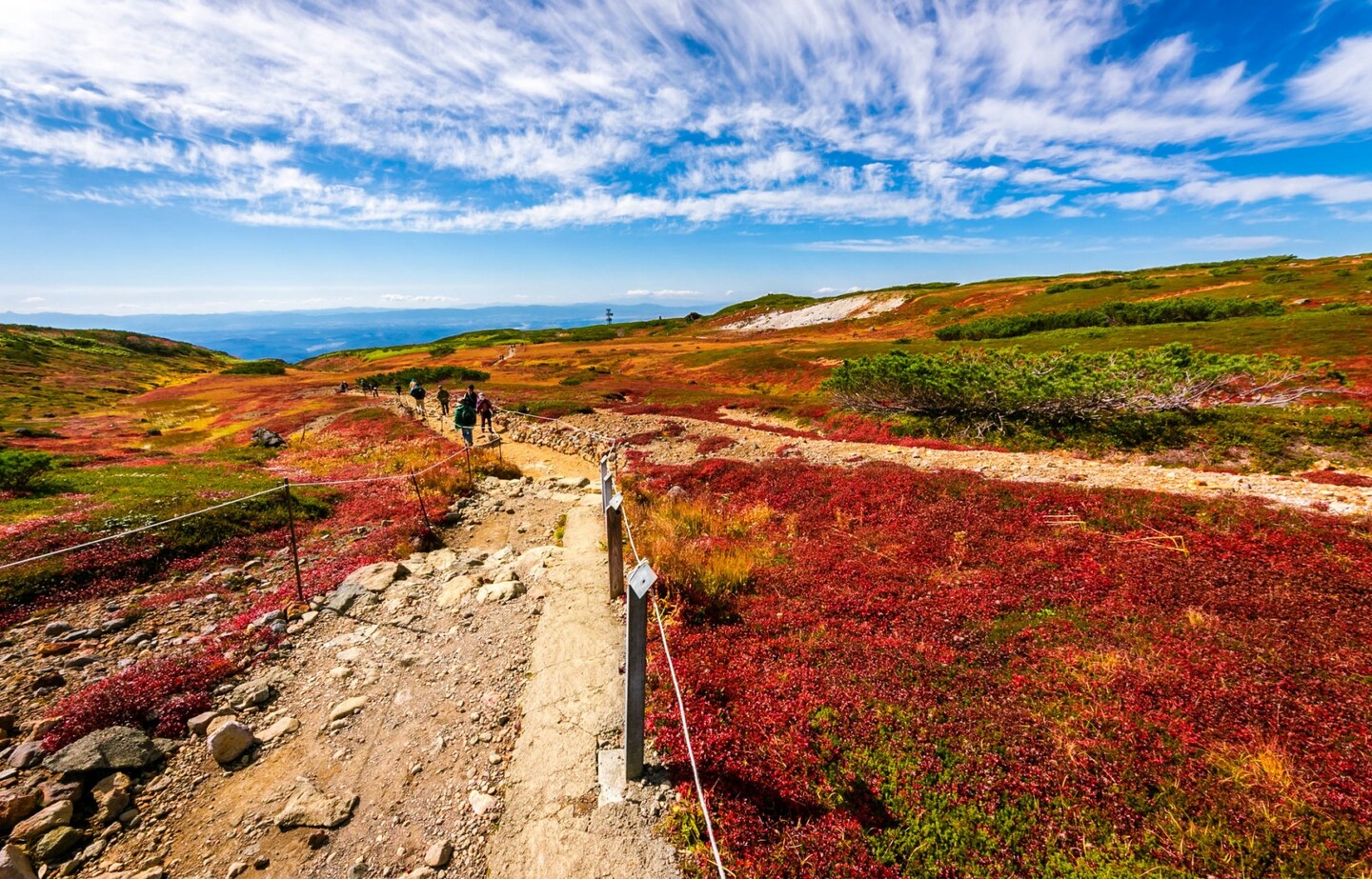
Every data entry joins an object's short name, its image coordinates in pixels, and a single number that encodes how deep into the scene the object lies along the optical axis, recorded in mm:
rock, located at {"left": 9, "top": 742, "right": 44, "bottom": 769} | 5910
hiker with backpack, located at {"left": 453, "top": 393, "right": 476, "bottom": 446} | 23562
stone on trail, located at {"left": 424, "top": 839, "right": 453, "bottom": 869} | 4973
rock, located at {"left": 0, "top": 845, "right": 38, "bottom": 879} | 4598
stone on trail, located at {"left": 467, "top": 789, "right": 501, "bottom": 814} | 5531
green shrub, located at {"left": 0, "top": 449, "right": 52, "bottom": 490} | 15703
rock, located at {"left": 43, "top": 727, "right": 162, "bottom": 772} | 5898
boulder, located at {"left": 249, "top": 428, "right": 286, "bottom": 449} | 31966
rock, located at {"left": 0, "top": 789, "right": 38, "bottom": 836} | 5199
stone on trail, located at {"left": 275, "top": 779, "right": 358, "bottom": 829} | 5461
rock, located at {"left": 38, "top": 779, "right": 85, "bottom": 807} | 5492
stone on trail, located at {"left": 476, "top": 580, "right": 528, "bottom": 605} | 10039
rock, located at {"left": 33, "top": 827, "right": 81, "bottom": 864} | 5008
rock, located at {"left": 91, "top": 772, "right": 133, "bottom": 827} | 5512
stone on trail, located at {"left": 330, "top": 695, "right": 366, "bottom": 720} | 7152
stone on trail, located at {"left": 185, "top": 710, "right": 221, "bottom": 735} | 6828
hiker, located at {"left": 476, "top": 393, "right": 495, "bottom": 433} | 28625
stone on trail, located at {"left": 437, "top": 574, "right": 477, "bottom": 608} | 10078
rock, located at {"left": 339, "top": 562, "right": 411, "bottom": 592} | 10637
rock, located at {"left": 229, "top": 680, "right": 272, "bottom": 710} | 7352
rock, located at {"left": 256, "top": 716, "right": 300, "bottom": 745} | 6789
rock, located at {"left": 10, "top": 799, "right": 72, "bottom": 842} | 5082
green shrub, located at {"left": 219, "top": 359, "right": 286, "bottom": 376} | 100225
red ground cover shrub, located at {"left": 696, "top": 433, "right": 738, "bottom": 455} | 24250
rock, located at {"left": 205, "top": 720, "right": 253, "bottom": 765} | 6352
